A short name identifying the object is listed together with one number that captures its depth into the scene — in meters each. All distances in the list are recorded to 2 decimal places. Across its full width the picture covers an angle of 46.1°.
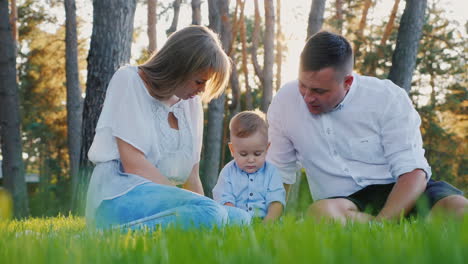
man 4.50
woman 3.92
